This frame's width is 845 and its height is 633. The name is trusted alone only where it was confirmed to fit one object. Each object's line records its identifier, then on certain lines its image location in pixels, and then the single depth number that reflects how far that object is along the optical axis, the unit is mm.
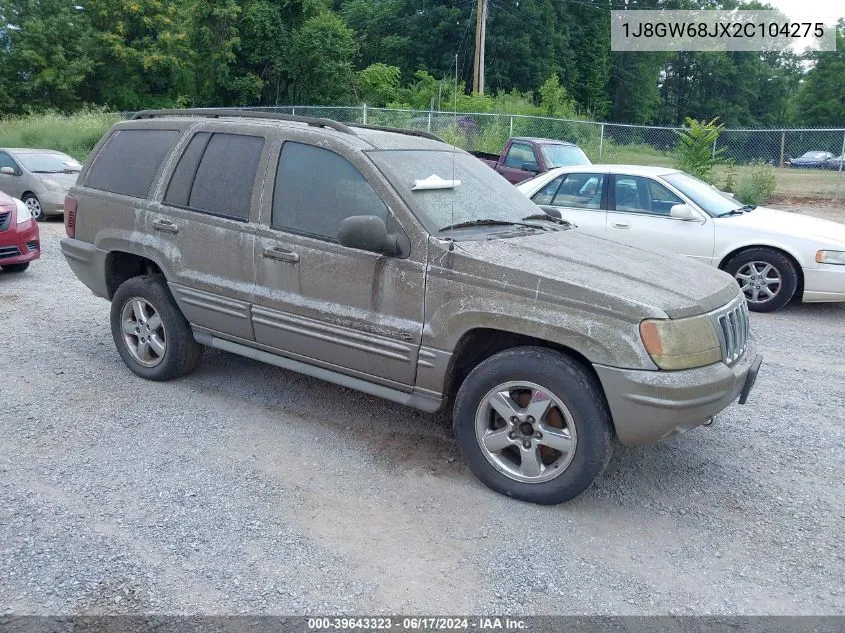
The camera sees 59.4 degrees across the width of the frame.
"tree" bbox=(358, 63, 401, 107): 31492
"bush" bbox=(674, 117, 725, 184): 16250
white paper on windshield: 4371
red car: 8680
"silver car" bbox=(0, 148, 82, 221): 14055
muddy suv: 3650
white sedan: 7895
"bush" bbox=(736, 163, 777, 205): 17828
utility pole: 24016
